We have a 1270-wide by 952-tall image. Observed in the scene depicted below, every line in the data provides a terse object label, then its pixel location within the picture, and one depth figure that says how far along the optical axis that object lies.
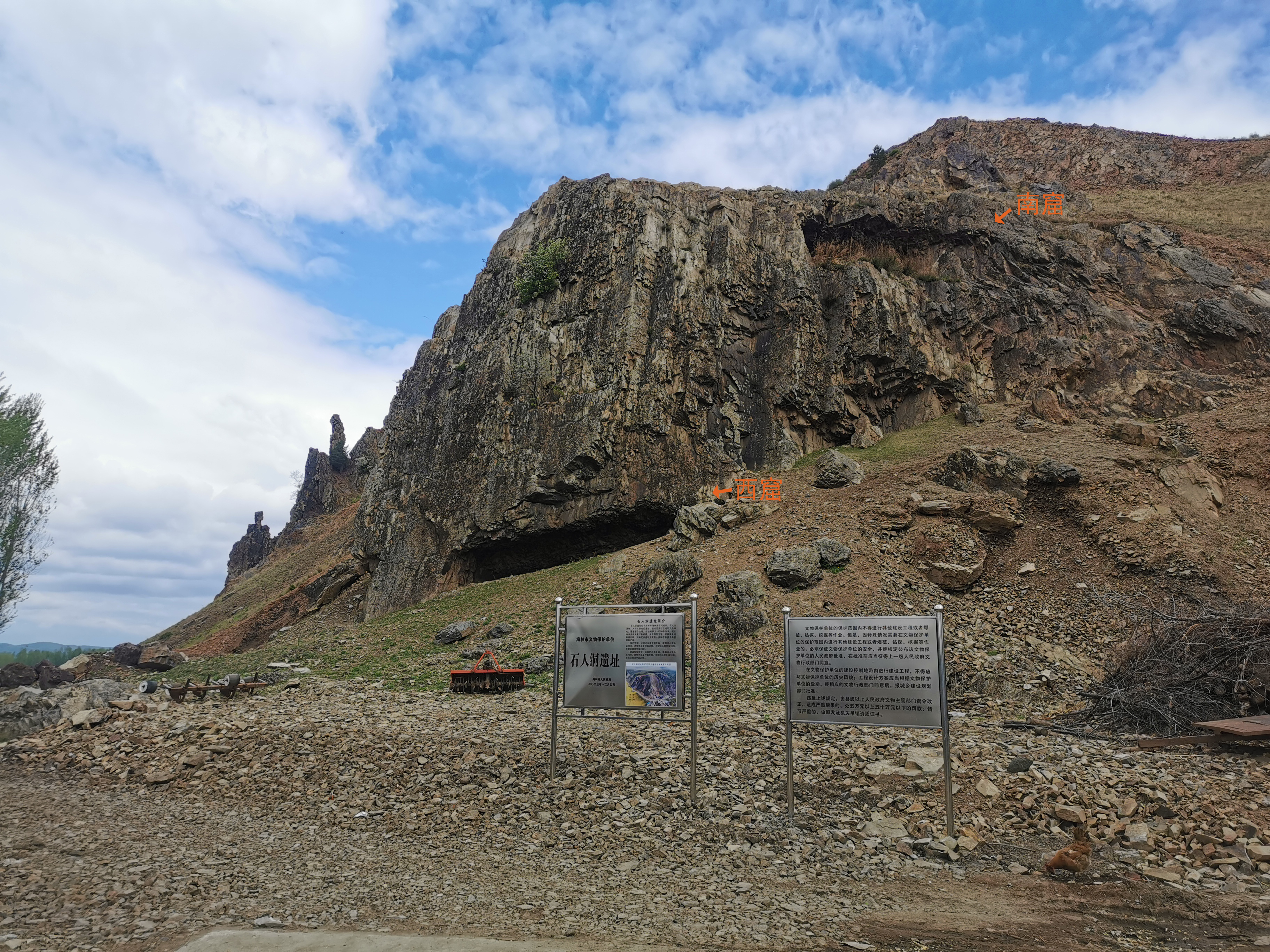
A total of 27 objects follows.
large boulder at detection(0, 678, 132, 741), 12.41
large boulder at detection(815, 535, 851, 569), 18.11
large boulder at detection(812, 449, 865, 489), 23.47
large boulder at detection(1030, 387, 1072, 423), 26.17
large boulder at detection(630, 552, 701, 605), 19.08
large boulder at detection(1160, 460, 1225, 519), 18.48
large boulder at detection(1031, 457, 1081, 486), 18.91
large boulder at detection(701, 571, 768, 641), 16.39
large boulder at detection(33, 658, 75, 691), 23.28
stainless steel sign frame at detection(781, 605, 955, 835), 7.23
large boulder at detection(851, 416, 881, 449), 28.42
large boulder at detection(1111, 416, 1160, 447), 21.23
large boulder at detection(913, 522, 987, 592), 17.34
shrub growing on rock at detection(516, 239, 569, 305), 32.09
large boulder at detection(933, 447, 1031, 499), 19.58
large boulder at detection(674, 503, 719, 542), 22.56
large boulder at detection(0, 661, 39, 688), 23.25
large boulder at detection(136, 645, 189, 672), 27.03
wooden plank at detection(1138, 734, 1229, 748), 8.26
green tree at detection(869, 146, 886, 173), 62.64
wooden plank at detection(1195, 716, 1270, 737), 7.71
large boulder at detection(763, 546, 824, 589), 17.56
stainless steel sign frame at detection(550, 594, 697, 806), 8.42
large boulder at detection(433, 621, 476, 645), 20.80
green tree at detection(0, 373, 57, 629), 32.12
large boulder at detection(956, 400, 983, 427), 27.32
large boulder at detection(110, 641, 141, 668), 29.64
